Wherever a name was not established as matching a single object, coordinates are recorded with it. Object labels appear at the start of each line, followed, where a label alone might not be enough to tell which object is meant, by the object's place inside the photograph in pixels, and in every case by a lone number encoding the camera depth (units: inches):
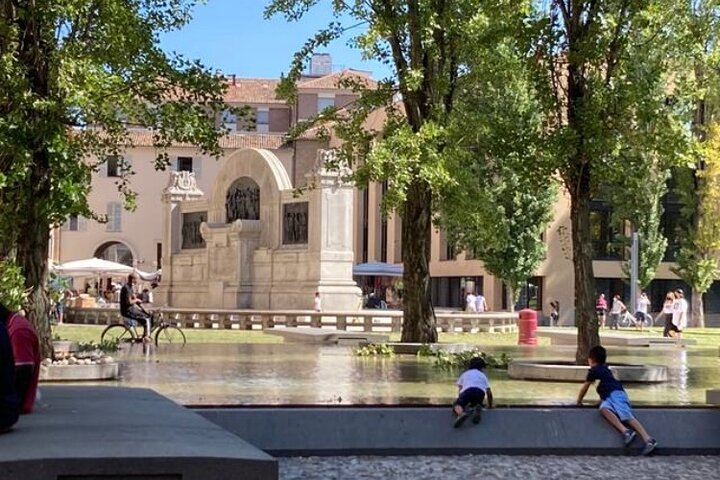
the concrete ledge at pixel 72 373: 665.0
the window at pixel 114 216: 3093.0
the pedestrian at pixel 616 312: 2059.5
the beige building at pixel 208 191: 2733.8
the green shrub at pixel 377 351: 978.1
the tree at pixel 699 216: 2012.8
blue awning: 2415.1
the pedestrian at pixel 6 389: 313.6
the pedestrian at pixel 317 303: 1504.7
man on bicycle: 1022.4
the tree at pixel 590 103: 722.2
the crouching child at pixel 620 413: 460.8
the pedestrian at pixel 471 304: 2118.6
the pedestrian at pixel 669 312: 1451.8
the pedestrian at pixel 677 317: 1435.8
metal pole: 1843.0
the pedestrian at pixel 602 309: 2214.6
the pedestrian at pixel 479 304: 2127.2
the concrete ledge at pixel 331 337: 1195.9
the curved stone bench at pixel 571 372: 726.5
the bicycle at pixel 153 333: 1079.6
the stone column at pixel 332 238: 1524.4
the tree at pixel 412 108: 879.1
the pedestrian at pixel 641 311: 1965.9
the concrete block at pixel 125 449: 252.4
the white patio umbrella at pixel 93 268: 2122.3
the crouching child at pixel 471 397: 451.8
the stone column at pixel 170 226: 1834.4
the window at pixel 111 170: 3120.1
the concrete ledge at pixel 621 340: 1304.1
